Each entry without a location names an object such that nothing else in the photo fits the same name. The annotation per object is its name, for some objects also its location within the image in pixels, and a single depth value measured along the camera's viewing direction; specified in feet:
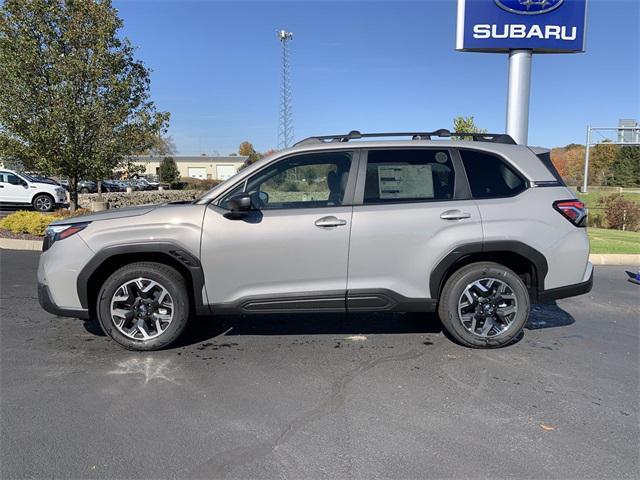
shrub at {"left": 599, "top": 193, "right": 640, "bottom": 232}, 57.67
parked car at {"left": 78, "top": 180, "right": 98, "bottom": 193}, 132.20
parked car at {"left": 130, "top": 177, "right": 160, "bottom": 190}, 162.30
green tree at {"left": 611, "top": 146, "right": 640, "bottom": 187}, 226.17
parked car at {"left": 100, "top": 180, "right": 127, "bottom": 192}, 144.25
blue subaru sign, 37.76
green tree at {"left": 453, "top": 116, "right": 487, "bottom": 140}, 81.87
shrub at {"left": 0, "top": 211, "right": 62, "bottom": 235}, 37.14
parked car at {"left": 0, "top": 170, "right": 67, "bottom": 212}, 66.59
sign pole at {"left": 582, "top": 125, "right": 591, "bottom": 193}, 120.67
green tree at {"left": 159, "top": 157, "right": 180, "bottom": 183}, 181.68
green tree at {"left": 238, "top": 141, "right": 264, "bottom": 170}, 386.50
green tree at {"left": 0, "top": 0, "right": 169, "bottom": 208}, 38.88
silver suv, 13.83
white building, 282.77
